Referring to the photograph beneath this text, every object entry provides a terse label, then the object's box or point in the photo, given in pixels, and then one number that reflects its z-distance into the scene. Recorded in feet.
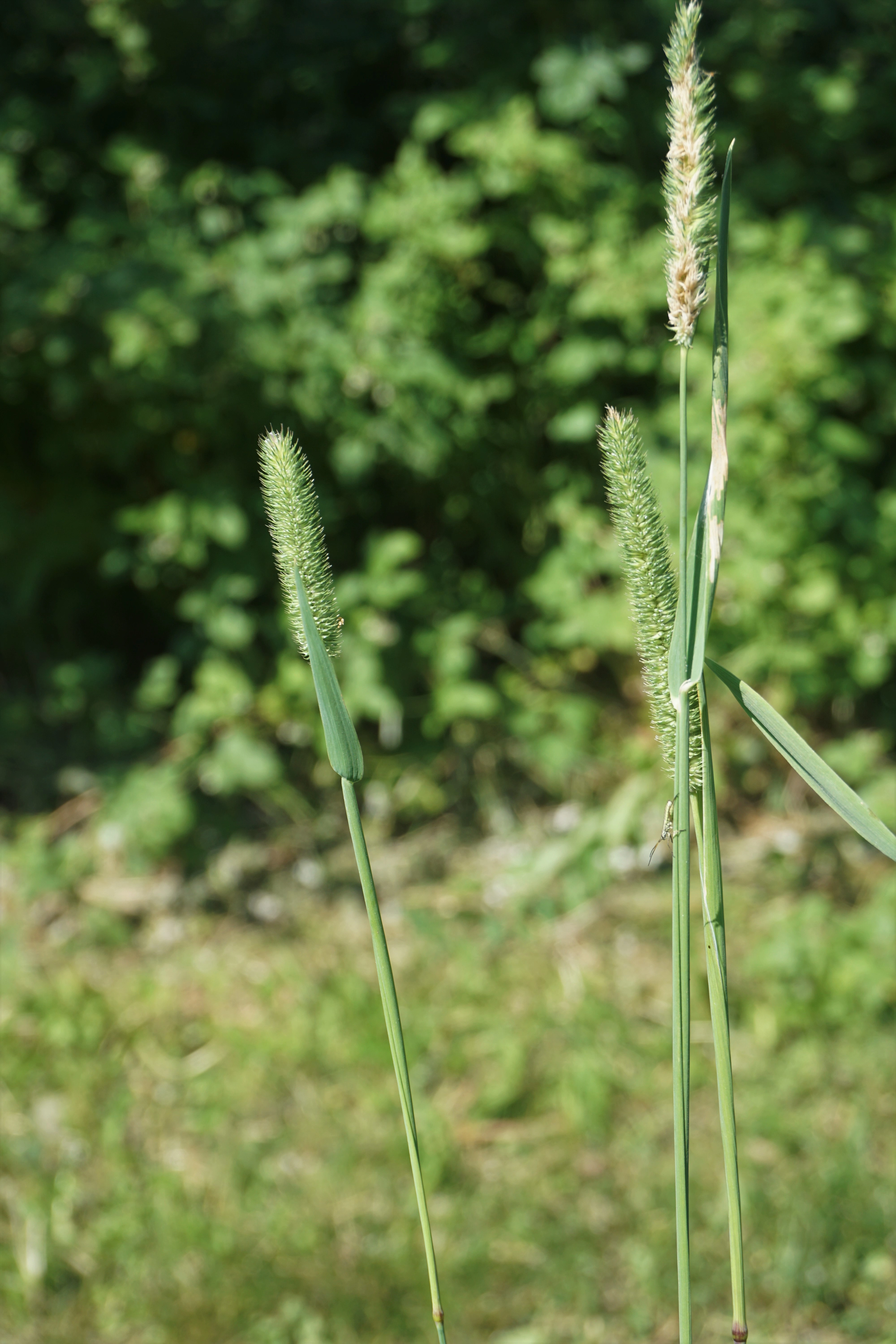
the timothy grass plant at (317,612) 2.40
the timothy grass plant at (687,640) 2.38
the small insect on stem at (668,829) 2.50
